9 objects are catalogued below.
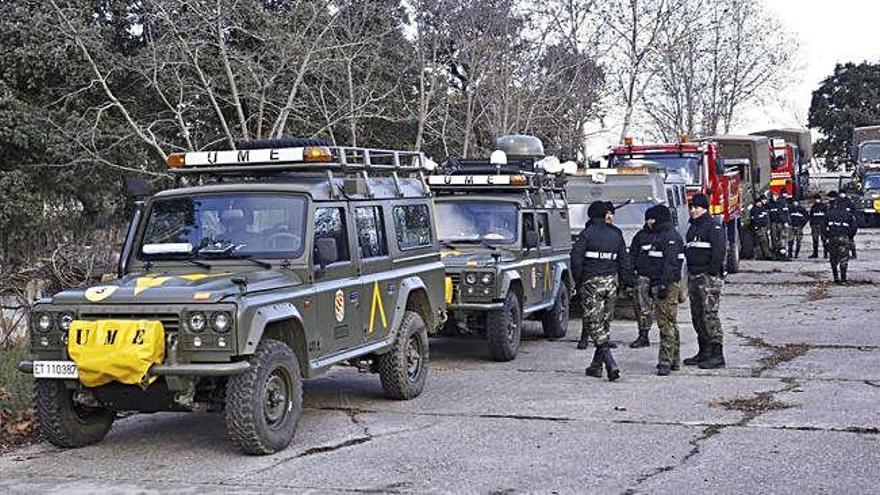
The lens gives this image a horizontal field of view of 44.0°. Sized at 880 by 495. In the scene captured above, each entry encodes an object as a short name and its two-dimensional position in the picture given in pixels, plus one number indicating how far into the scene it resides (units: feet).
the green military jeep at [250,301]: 24.06
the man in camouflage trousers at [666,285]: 37.19
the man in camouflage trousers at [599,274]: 36.29
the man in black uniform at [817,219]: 84.14
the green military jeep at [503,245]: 39.93
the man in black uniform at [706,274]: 38.24
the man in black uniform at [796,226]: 93.25
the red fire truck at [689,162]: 70.49
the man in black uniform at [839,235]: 69.67
